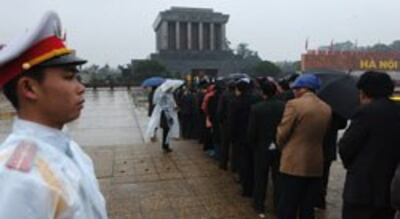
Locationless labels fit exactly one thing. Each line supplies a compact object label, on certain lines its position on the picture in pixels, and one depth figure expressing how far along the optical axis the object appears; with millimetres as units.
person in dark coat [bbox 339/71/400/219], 3516
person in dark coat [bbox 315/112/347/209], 4957
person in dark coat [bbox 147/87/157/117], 10477
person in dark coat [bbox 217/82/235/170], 6784
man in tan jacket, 4484
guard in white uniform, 1276
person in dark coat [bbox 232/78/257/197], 6242
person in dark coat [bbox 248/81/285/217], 5336
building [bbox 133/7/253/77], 97188
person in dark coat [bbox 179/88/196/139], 10570
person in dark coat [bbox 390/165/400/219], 2652
